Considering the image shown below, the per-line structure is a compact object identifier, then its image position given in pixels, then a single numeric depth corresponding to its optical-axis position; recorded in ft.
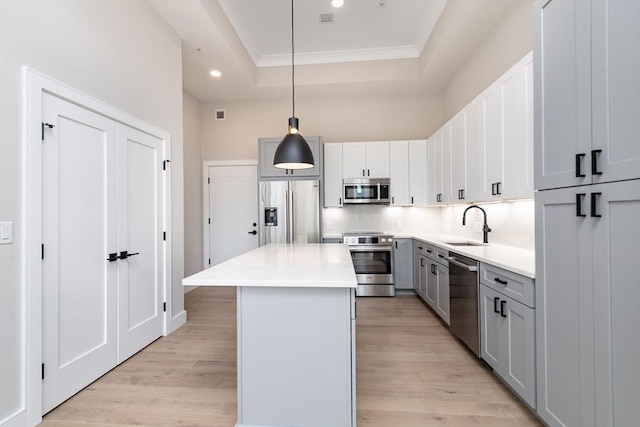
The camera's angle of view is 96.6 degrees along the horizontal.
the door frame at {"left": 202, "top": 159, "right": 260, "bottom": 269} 17.04
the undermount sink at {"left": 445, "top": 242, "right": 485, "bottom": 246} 10.43
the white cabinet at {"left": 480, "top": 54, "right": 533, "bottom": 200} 6.86
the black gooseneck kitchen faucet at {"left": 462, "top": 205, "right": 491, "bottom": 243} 10.36
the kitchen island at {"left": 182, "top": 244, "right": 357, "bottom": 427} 5.33
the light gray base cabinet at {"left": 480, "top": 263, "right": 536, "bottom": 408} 5.65
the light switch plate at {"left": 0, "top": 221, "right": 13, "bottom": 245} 5.32
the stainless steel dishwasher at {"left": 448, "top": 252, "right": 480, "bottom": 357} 7.77
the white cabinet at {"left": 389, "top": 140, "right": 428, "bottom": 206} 14.95
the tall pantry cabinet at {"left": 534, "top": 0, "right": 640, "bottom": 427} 3.67
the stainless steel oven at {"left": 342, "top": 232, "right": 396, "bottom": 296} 13.93
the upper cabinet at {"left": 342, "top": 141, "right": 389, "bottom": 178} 15.02
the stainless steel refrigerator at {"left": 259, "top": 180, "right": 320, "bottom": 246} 14.39
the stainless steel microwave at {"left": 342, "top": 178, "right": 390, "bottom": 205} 14.75
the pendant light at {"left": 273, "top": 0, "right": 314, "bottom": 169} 8.11
